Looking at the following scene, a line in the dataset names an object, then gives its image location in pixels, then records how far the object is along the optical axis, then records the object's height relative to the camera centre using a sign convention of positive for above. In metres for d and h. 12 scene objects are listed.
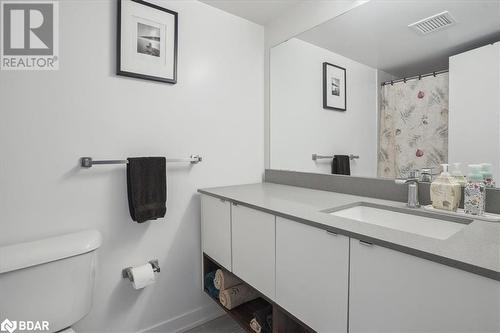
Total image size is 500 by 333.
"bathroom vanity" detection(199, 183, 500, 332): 0.62 -0.30
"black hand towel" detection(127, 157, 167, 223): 1.36 -0.12
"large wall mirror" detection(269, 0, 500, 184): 1.06 +0.39
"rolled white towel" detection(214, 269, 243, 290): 1.54 -0.68
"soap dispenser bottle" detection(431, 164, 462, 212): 1.02 -0.10
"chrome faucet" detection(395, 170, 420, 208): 1.13 -0.11
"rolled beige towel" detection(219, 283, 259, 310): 1.49 -0.75
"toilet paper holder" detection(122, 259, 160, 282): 1.40 -0.58
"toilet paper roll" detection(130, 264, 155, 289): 1.37 -0.59
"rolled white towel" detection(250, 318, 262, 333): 1.33 -0.82
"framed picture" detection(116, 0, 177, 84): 1.37 +0.67
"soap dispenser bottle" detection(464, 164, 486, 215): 0.97 -0.10
